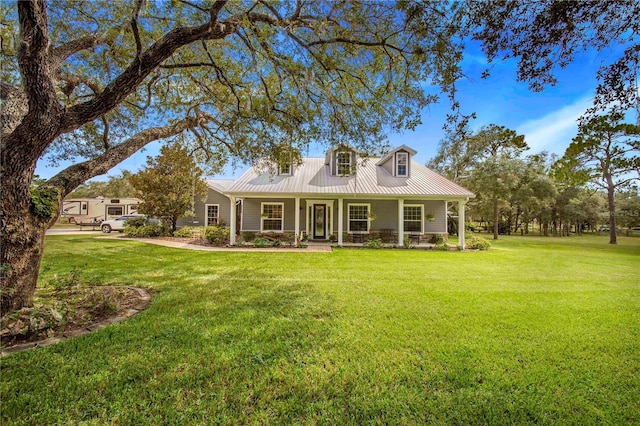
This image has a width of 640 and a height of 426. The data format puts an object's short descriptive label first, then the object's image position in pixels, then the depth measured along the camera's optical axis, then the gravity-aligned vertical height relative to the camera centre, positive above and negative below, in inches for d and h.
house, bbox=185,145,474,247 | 548.2 +42.3
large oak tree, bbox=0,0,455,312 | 142.5 +119.0
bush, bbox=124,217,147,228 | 719.7 -5.1
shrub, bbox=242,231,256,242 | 560.0 -33.1
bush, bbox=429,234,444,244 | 577.1 -37.8
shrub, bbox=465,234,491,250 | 550.3 -47.9
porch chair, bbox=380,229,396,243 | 584.7 -34.6
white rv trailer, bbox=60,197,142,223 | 1129.4 +50.6
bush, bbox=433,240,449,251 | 532.6 -51.3
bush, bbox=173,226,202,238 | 676.7 -33.0
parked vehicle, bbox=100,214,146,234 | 824.1 -18.5
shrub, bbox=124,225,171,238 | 658.2 -27.3
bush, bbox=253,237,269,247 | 521.3 -42.9
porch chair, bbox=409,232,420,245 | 580.9 -37.7
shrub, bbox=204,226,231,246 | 542.6 -32.2
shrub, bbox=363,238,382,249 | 528.7 -46.6
